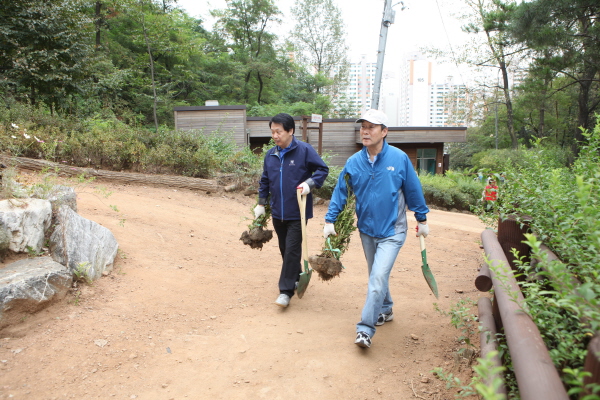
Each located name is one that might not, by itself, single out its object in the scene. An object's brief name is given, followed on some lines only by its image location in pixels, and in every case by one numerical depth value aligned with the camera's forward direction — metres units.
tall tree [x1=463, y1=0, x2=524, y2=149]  23.94
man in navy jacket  4.75
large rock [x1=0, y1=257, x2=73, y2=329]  3.84
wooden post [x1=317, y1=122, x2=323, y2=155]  16.02
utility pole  14.20
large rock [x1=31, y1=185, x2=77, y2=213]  5.14
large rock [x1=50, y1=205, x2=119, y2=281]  4.65
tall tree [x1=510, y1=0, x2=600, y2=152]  12.91
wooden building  20.34
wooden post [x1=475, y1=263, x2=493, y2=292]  3.48
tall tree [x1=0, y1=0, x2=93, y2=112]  14.49
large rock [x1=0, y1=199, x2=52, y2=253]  4.45
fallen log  9.46
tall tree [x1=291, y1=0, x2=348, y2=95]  48.91
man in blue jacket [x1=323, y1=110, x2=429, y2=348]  3.82
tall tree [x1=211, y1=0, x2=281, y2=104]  38.12
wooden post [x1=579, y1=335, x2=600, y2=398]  1.52
